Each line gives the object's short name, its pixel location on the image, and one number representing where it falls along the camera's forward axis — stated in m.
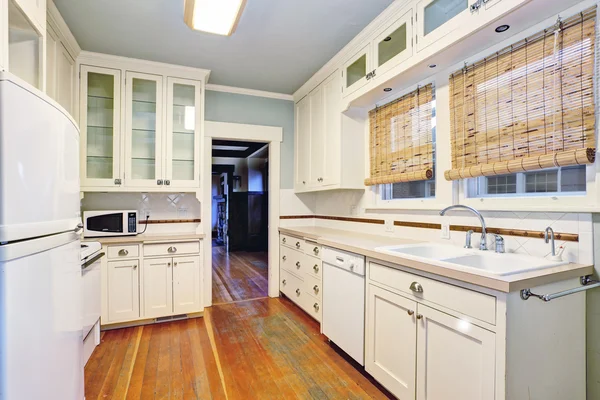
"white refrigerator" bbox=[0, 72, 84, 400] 0.88
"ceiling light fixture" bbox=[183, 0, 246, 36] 1.91
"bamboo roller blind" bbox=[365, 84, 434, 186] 2.33
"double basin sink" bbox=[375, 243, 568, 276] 1.46
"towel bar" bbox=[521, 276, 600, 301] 1.23
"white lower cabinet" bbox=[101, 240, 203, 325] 2.90
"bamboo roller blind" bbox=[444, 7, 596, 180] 1.43
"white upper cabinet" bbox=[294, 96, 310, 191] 3.67
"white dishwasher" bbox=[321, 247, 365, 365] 2.11
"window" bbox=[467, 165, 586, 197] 1.54
